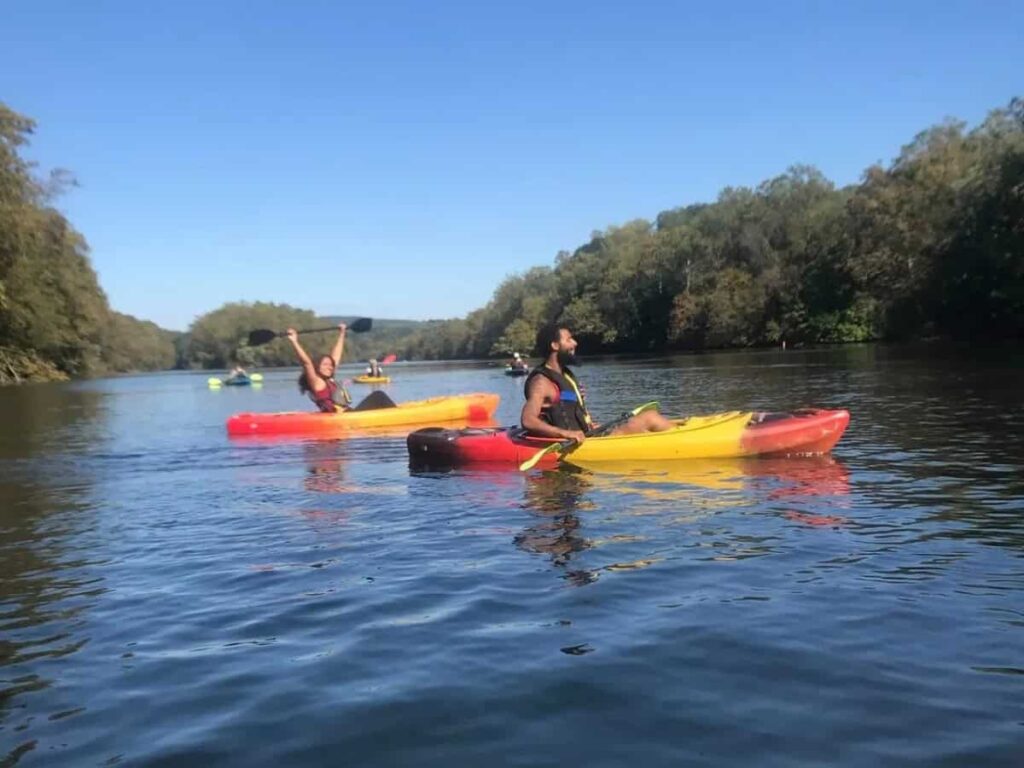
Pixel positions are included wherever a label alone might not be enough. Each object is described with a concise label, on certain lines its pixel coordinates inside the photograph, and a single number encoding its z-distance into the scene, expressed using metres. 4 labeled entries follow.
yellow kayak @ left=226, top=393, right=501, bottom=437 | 15.65
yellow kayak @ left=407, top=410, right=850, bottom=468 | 9.51
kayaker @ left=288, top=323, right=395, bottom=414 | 16.02
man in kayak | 9.17
